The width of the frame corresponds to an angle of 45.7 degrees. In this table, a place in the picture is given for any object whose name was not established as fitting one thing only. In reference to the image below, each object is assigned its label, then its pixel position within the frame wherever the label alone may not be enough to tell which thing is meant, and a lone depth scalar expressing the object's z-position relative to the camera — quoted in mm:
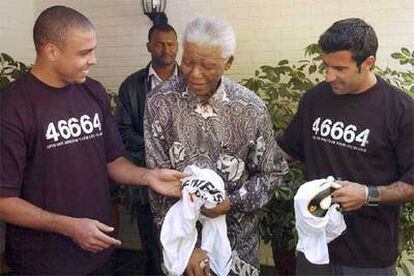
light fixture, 4289
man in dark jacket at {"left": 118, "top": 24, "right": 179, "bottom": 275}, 3516
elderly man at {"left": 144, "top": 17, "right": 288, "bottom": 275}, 1958
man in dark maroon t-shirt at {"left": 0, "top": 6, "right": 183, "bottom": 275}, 1809
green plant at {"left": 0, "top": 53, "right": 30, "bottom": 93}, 3871
